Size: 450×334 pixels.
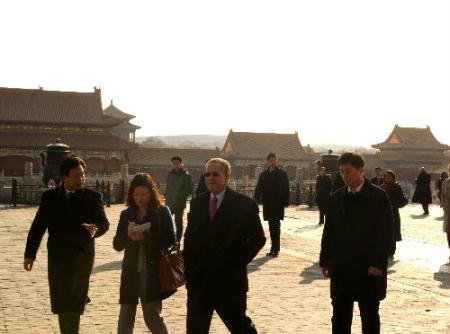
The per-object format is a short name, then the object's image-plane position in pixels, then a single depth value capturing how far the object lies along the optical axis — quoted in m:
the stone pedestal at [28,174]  38.75
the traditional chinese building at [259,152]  63.75
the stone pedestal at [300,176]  42.66
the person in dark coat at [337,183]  12.58
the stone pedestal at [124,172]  40.39
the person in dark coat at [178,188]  12.96
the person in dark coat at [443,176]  23.54
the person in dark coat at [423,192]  25.52
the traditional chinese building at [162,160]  58.91
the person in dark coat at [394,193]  11.94
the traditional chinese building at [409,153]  65.88
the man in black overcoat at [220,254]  4.70
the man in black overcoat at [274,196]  12.43
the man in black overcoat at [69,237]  5.30
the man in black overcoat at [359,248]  5.19
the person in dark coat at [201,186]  11.70
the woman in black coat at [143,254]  5.41
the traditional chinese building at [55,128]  49.66
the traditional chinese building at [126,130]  73.00
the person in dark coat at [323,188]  18.34
